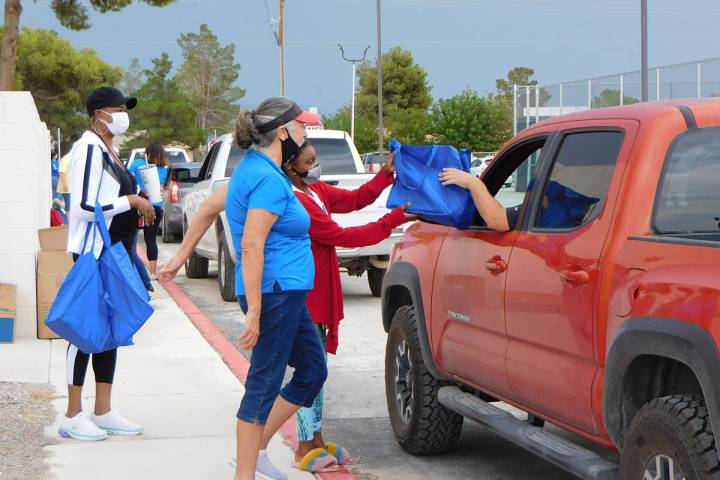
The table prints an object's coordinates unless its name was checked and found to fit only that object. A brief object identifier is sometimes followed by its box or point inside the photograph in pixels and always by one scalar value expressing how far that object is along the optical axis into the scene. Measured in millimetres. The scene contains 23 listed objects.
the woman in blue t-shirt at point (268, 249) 5070
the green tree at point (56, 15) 33000
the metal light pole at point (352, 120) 67750
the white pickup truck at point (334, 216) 12500
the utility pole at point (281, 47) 63878
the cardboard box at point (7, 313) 9781
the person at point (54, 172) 21898
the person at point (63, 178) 14800
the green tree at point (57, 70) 64375
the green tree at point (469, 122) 62844
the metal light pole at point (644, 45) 23406
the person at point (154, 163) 14477
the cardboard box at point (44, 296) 10125
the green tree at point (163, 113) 92938
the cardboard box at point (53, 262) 10242
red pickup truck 4031
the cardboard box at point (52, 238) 10422
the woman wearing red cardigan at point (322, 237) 5746
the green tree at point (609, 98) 33531
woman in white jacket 6594
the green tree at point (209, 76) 134000
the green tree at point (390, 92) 87938
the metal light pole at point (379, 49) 44359
